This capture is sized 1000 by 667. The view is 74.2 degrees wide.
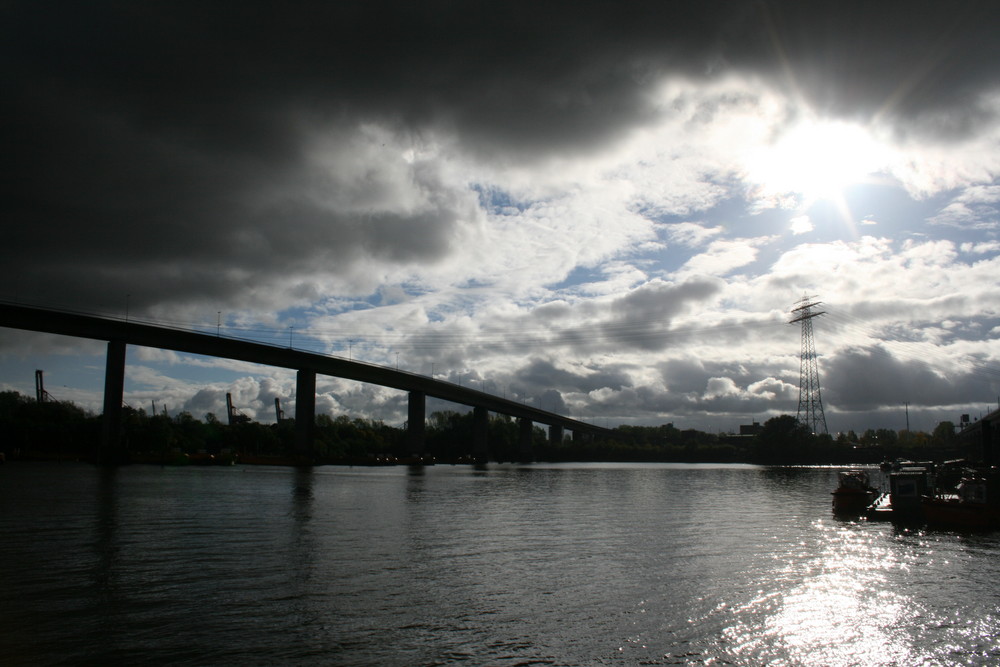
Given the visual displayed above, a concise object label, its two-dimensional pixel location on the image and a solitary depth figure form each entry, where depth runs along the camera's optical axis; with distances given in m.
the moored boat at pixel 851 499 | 56.06
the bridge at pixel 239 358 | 109.19
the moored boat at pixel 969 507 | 47.59
